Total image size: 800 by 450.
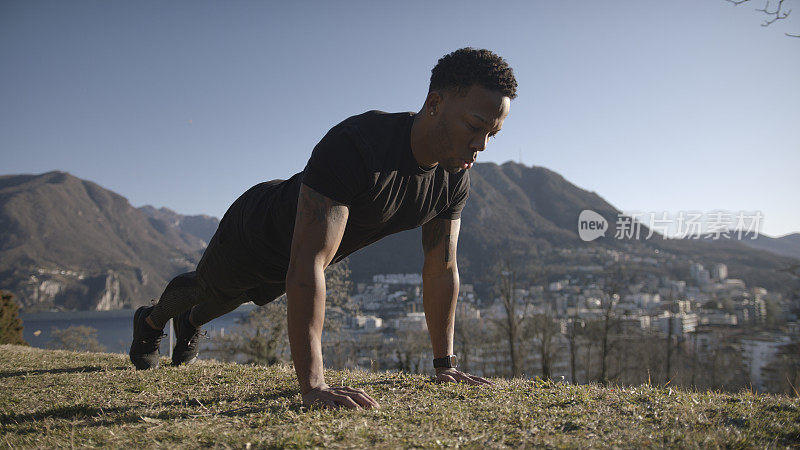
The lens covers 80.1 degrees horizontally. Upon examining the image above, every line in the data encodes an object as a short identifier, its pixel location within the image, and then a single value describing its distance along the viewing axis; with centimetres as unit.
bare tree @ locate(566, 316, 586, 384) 2948
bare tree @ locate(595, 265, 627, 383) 2745
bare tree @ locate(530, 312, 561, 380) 2805
